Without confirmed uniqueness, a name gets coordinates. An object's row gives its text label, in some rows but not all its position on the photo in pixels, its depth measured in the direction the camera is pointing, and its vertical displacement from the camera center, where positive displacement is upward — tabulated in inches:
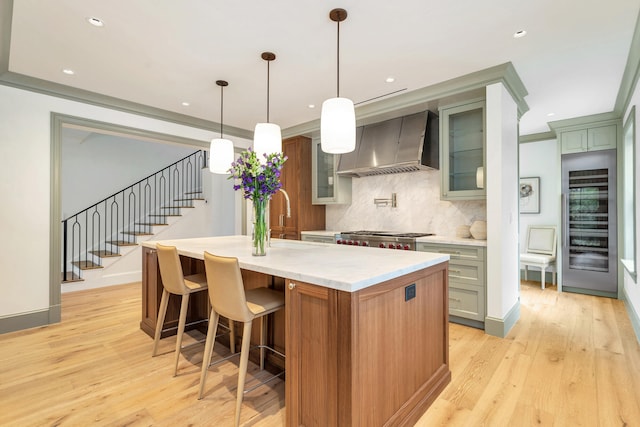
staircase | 215.8 -4.5
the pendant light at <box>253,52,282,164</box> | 100.3 +23.4
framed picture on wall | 201.8 +11.8
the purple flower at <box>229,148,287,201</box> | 86.0 +10.5
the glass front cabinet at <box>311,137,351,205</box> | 184.4 +18.8
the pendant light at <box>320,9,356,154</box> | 80.0 +22.6
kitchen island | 54.4 -24.3
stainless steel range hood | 147.2 +32.9
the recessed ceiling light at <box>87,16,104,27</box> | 88.2 +54.2
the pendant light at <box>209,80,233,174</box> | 118.9 +21.2
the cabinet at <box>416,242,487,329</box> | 122.1 -28.2
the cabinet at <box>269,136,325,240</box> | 191.9 +9.3
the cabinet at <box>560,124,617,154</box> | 165.5 +40.8
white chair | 181.3 -22.6
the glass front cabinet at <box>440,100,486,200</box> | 131.4 +26.7
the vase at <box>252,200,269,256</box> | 86.2 -4.3
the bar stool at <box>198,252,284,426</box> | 68.2 -21.8
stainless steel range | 139.6 -12.9
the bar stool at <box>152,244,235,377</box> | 89.9 -21.8
